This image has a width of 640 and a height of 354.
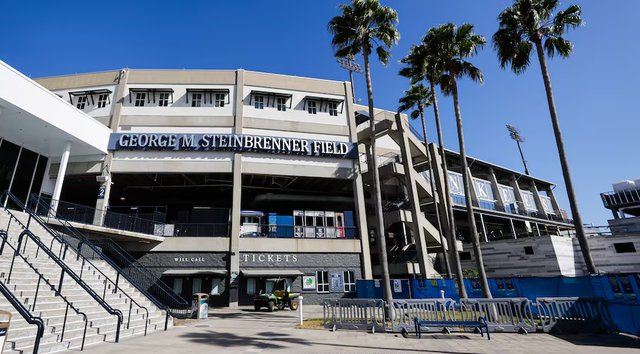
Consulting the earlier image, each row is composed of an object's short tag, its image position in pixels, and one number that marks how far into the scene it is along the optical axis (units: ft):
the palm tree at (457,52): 56.39
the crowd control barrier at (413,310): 35.81
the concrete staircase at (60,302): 24.44
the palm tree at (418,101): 81.76
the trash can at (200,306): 50.34
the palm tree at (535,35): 50.43
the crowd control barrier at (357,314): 36.32
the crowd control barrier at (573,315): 33.53
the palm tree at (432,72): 54.27
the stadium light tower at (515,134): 234.99
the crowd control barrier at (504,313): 34.55
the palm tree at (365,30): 57.67
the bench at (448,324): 31.65
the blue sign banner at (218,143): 76.54
